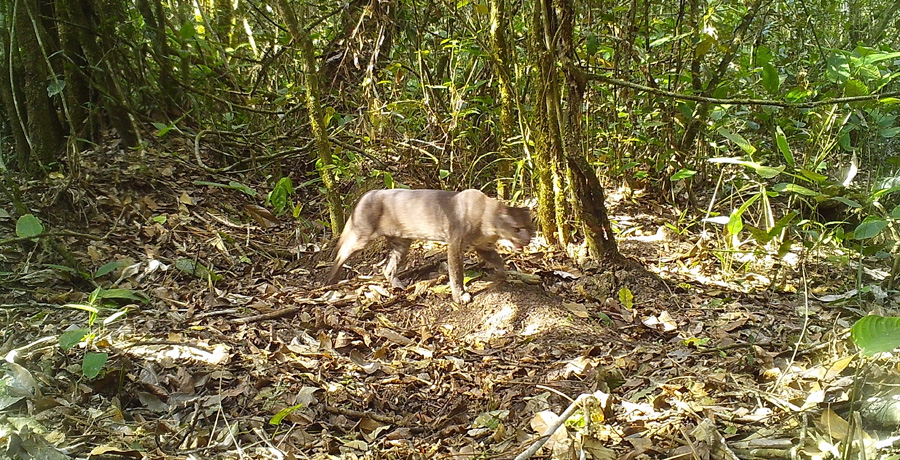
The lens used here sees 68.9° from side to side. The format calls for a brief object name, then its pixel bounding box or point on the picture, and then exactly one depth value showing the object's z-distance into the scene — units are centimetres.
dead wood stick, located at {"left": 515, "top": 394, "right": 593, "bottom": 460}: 266
